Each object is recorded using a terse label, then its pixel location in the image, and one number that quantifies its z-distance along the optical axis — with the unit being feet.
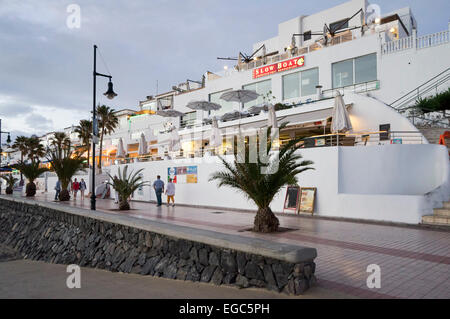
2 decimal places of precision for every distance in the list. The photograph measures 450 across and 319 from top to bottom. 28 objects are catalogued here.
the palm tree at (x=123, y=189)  52.58
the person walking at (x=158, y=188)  57.72
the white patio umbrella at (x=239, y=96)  68.86
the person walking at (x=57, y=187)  76.08
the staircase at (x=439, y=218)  31.14
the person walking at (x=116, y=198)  64.16
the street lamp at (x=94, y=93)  47.03
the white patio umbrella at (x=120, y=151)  84.48
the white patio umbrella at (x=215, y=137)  60.18
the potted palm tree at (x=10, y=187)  102.87
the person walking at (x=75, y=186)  87.04
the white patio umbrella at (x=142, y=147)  77.56
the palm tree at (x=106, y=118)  121.29
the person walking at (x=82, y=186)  86.43
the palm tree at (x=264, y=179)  30.27
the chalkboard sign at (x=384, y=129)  48.05
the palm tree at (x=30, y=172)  87.40
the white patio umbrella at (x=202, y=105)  76.02
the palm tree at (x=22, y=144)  170.19
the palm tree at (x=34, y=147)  169.27
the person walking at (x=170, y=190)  57.88
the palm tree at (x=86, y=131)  129.80
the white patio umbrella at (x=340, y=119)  42.86
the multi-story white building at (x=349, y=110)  37.42
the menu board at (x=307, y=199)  42.04
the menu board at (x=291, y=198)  43.93
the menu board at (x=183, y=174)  60.75
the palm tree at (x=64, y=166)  71.92
